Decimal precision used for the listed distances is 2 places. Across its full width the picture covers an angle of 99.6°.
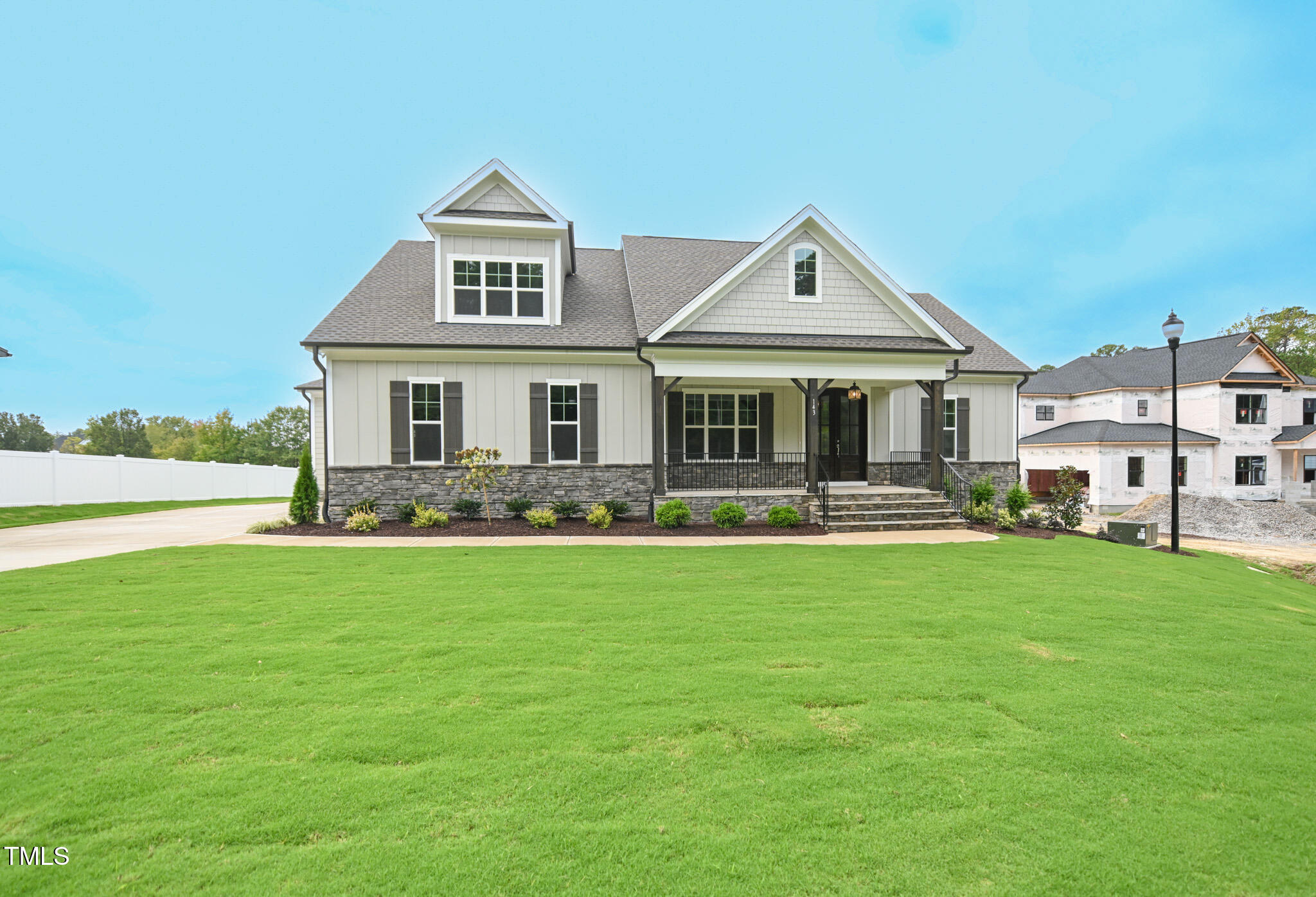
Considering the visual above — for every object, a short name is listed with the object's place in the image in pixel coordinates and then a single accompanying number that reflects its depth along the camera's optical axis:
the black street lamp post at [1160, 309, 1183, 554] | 11.16
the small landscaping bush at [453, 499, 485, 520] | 12.97
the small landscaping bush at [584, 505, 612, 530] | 12.10
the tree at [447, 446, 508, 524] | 12.16
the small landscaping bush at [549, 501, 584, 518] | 12.95
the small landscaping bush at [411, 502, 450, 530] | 12.02
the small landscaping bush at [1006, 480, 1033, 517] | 13.14
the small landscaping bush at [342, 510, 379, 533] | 11.72
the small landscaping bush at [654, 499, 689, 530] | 11.91
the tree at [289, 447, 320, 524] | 12.54
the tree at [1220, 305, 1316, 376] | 39.56
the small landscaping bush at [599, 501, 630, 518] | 12.94
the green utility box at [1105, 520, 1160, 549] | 12.58
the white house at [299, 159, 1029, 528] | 12.85
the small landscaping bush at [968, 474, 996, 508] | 13.23
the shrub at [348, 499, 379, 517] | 12.50
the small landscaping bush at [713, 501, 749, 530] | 12.09
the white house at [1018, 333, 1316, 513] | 25.94
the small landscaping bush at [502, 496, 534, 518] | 12.84
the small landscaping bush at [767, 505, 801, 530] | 12.12
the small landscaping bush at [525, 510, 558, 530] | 12.00
